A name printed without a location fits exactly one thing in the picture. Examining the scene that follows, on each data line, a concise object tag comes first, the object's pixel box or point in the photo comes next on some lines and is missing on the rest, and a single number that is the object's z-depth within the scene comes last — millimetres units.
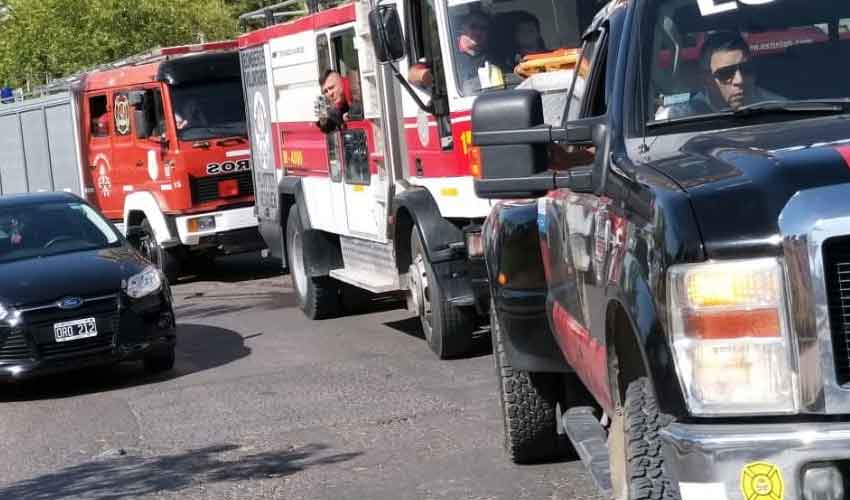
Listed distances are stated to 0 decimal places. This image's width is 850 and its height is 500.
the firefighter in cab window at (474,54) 10617
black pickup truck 3906
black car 11188
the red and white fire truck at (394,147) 10641
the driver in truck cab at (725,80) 5121
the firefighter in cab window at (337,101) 12866
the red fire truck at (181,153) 19141
